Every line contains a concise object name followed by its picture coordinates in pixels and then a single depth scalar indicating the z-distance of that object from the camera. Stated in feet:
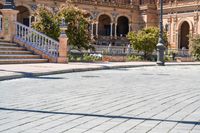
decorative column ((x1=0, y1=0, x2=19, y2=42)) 63.46
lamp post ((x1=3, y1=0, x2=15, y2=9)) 63.14
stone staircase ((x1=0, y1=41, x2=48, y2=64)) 54.24
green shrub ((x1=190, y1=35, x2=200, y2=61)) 125.80
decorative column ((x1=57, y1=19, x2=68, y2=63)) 62.75
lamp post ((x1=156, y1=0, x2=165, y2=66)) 82.08
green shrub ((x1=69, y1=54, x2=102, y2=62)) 78.62
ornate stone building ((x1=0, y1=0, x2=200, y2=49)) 167.43
